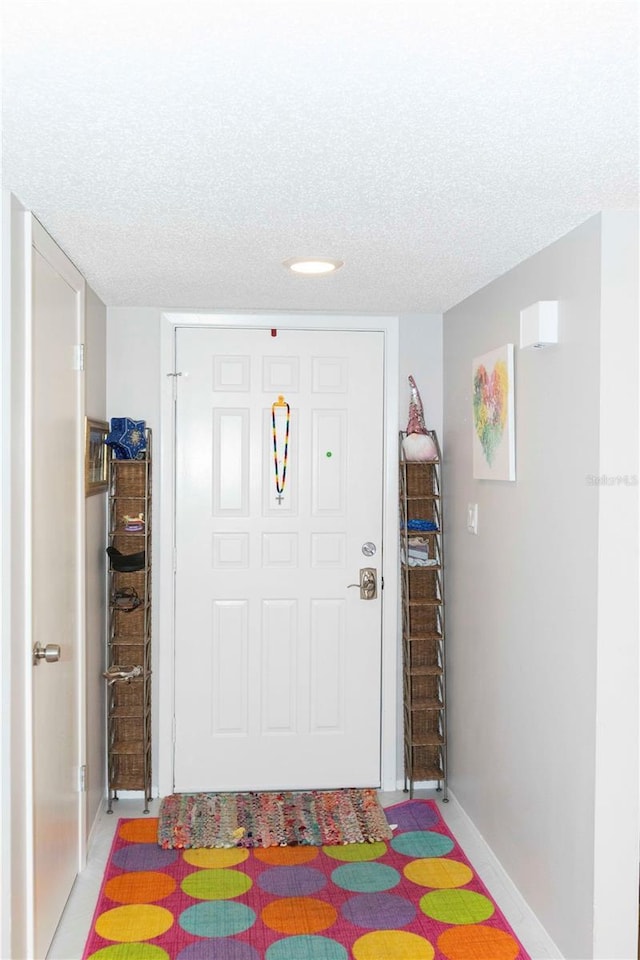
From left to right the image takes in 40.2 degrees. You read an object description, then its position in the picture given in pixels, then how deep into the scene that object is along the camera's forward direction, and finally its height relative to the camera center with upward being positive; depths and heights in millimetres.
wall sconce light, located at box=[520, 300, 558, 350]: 2721 +428
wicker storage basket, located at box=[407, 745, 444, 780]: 4070 -1418
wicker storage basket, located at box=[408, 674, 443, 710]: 4082 -1069
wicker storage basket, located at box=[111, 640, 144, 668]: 3926 -880
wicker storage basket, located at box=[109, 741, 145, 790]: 3947 -1390
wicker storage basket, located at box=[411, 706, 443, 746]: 4070 -1249
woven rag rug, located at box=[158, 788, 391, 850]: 3607 -1555
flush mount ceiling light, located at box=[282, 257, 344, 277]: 3037 +688
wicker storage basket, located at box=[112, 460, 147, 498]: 3945 -90
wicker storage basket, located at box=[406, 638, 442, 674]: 4105 -915
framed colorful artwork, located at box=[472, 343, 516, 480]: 3146 +167
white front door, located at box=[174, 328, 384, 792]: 4059 -466
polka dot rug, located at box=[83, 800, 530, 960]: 2812 -1568
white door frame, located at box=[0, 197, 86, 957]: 2242 -343
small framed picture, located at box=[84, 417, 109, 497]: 3461 +8
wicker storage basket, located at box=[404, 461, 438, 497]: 4137 -91
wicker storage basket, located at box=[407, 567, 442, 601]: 4113 -581
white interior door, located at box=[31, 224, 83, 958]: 2574 -373
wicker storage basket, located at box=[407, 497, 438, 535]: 4148 -234
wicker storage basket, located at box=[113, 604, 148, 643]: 3943 -739
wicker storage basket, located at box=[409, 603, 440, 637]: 4094 -751
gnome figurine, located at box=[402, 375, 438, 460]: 4027 +100
